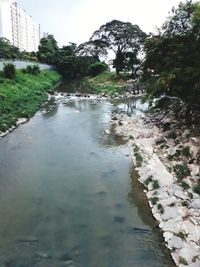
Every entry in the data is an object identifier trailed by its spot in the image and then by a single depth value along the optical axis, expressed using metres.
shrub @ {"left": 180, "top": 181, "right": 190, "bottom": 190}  8.76
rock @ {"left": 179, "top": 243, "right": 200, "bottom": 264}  6.21
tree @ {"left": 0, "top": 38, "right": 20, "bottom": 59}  38.46
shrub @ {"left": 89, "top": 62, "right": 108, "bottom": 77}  43.96
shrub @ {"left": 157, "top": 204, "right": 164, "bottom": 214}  7.90
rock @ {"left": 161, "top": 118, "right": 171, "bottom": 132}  13.89
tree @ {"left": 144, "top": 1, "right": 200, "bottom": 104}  12.16
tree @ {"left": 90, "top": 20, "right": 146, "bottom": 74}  40.00
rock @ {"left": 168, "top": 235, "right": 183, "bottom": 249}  6.59
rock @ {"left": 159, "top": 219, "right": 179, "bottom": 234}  7.12
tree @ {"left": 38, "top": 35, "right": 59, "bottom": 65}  46.30
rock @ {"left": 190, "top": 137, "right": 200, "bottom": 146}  10.79
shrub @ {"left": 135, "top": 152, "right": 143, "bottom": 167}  11.16
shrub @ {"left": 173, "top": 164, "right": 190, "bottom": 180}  9.45
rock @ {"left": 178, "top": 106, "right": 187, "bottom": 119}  14.51
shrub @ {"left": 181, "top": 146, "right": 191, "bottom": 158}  10.48
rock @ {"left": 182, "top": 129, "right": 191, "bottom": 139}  11.82
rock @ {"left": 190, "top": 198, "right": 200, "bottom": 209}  7.75
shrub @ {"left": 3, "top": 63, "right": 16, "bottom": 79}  24.66
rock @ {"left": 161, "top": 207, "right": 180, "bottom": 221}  7.55
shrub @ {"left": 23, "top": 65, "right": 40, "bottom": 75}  32.55
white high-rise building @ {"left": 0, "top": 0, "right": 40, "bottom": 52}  91.71
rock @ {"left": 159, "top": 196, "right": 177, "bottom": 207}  8.08
